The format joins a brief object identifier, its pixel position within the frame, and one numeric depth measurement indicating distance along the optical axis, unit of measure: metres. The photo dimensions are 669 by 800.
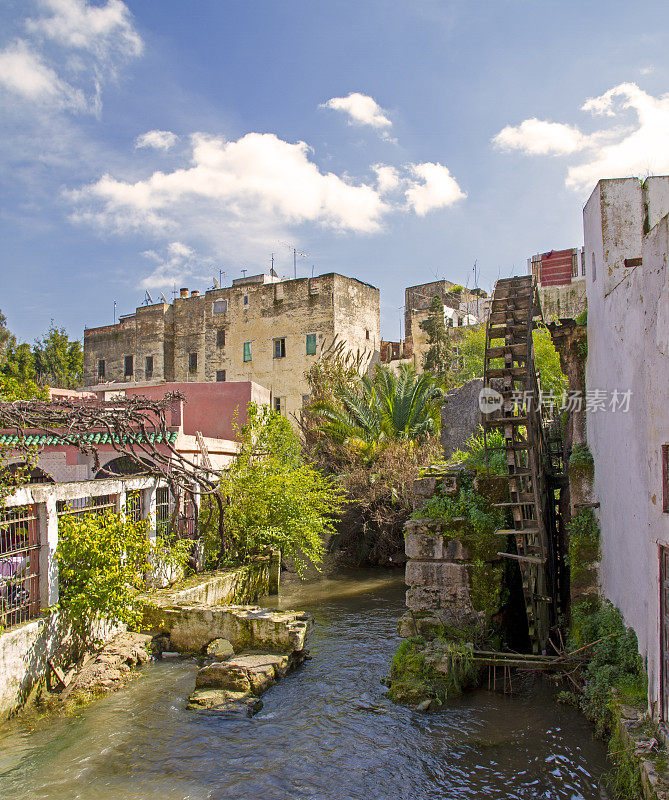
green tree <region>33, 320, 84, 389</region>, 39.59
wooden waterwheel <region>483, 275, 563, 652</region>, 9.18
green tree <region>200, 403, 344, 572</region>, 14.30
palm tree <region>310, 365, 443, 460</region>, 20.31
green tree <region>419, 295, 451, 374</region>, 29.09
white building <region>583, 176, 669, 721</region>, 5.31
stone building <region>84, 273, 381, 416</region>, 29.56
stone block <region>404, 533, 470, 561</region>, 9.25
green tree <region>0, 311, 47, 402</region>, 37.25
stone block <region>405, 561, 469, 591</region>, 9.20
